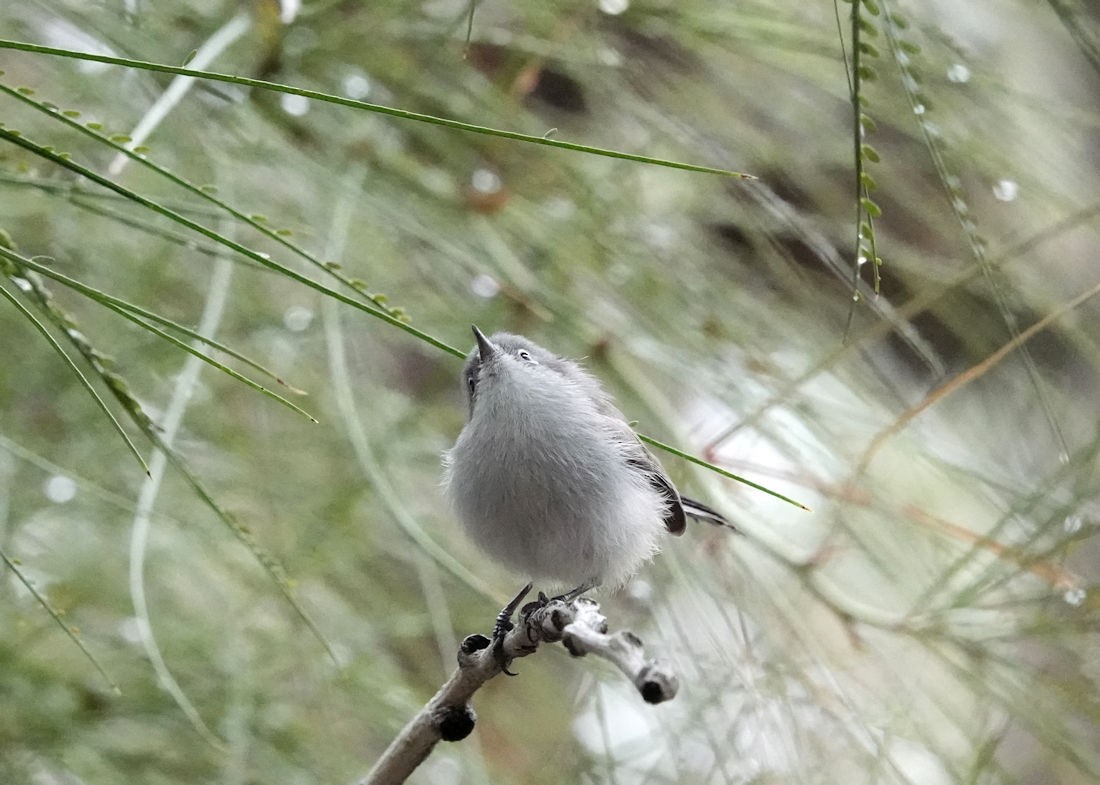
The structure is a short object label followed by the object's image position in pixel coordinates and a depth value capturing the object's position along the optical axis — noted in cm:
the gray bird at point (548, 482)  334
